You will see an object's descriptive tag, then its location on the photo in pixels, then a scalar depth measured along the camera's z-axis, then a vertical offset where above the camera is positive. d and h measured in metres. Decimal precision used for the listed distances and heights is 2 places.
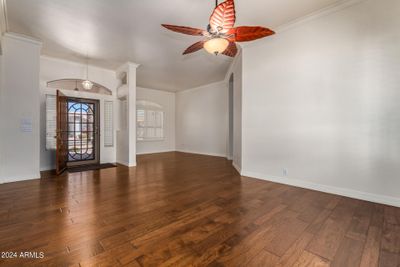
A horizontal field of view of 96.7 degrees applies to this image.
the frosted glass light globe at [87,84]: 4.82 +1.26
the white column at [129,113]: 5.35 +0.54
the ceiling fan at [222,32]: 2.02 +1.26
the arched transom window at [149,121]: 7.94 +0.47
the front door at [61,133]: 4.42 -0.08
